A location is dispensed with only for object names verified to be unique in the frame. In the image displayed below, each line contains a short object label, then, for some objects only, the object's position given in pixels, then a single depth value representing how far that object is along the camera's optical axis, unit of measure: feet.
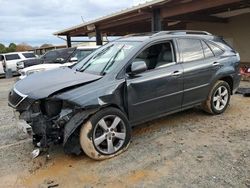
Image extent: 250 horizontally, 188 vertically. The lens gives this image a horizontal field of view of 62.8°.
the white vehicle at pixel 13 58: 49.22
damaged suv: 9.34
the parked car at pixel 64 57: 23.02
